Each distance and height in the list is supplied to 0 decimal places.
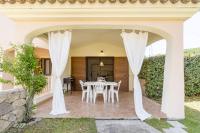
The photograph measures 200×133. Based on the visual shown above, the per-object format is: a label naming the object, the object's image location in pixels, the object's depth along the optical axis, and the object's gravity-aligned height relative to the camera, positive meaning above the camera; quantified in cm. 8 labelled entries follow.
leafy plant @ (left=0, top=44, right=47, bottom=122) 390 -7
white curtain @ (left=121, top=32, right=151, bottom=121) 454 +66
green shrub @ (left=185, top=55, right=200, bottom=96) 704 -45
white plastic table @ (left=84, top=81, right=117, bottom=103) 601 -92
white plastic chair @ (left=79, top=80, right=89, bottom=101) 621 -122
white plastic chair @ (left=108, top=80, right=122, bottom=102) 607 -123
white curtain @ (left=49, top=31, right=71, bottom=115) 460 +47
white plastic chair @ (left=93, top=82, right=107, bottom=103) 592 -106
